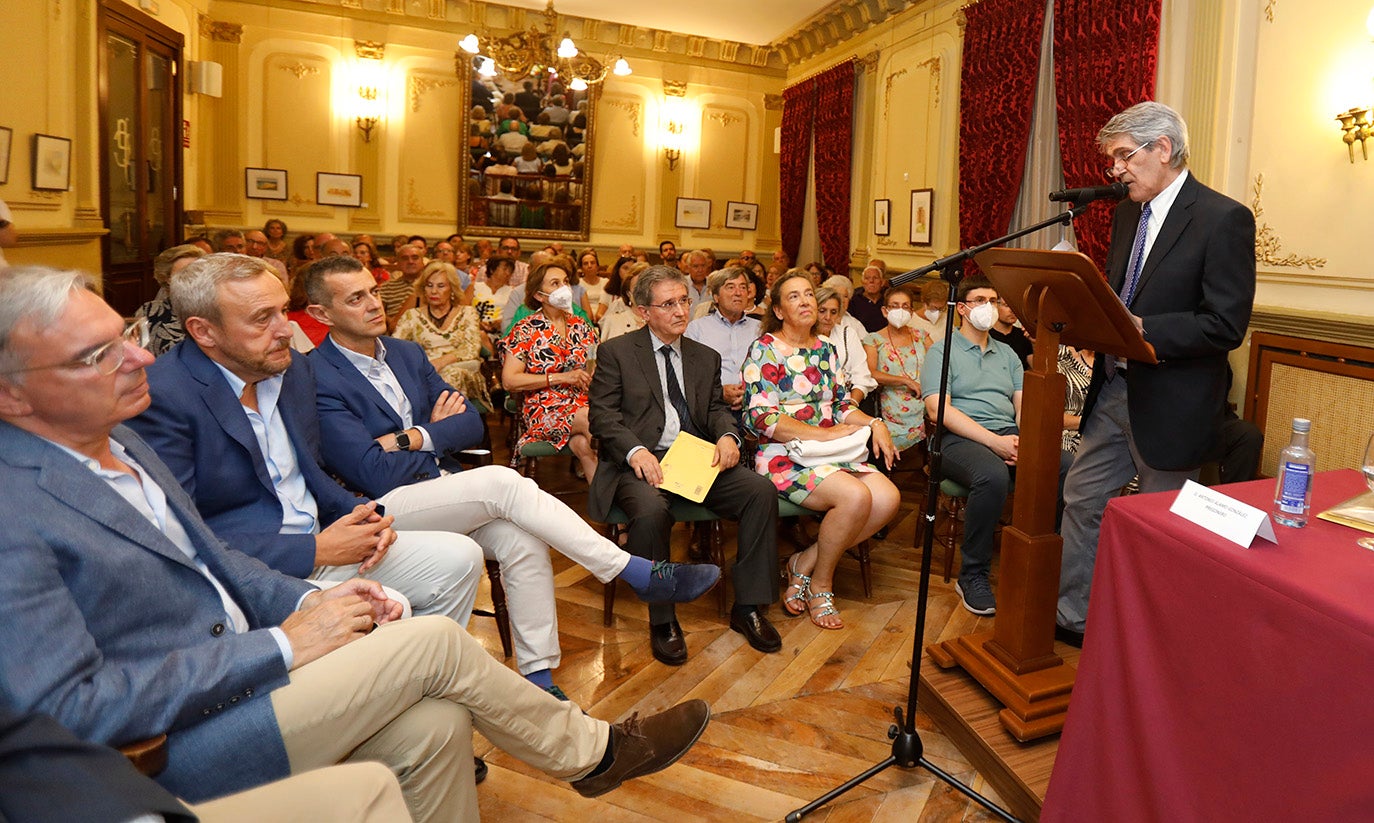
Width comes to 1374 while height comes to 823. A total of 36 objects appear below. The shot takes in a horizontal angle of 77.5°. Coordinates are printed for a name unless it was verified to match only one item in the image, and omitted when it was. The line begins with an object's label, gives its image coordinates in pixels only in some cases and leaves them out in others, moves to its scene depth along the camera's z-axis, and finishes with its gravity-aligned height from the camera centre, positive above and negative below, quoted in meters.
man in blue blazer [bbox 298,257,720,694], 2.58 -0.56
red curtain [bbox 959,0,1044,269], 6.19 +1.64
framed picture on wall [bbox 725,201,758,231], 11.04 +1.27
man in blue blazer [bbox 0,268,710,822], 1.26 -0.58
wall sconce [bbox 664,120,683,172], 10.65 +2.11
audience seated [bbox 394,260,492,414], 5.00 -0.17
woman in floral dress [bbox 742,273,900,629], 3.36 -0.46
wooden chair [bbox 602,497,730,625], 3.27 -0.88
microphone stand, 2.13 -0.94
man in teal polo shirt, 3.54 -0.44
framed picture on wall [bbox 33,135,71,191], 5.60 +0.84
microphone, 2.14 +0.34
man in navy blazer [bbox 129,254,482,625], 2.04 -0.38
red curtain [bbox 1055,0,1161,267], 5.01 +1.57
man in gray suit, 3.11 -0.50
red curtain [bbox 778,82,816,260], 9.98 +1.90
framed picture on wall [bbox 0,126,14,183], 5.18 +0.83
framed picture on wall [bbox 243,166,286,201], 9.16 +1.21
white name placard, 1.55 -0.35
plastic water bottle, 1.68 -0.29
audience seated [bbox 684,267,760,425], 4.41 -0.07
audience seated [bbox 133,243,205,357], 3.54 -0.10
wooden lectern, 2.31 -0.59
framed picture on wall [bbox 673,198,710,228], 10.84 +1.25
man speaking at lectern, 2.53 +0.11
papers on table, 1.67 -0.35
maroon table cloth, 1.31 -0.60
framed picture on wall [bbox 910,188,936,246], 7.57 +0.95
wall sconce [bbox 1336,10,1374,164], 3.67 +0.91
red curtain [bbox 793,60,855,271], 8.98 +1.73
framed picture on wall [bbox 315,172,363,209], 9.39 +1.20
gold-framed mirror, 9.87 +1.76
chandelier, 8.23 +2.46
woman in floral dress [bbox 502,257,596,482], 4.14 -0.29
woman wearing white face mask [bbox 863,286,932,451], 4.43 -0.25
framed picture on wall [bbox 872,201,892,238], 8.31 +0.99
